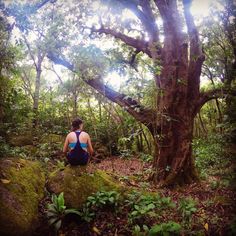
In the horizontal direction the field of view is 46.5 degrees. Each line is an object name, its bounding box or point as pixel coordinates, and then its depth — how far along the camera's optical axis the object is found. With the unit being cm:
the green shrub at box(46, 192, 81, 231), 478
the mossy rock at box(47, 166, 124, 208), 529
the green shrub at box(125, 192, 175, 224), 520
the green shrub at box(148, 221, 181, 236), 462
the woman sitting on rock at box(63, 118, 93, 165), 603
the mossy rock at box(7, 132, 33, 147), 1312
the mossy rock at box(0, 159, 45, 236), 414
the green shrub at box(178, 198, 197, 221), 550
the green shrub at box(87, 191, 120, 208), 533
